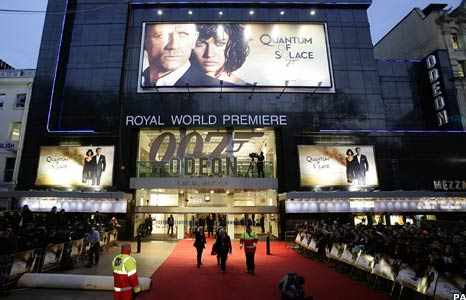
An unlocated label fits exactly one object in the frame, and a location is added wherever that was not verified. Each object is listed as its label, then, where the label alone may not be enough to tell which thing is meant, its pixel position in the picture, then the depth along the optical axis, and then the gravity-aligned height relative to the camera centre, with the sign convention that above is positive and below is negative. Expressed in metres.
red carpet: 9.20 -2.41
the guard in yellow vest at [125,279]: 5.91 -1.23
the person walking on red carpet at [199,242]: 13.47 -1.21
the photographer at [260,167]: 26.25 +4.09
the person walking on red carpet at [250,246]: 12.26 -1.31
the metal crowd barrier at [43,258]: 9.55 -1.51
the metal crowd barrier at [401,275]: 6.87 -1.77
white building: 27.86 +9.77
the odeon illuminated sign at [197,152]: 25.44 +5.74
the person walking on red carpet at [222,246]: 12.66 -1.35
